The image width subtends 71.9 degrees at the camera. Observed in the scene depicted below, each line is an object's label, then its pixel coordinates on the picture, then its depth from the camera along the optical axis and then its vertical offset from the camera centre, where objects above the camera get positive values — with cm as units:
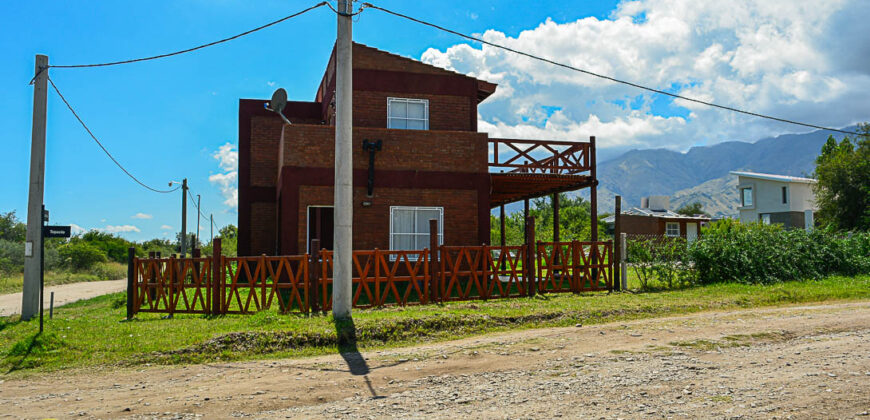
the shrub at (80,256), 3891 -34
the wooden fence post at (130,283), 1233 -68
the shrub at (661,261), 1559 -37
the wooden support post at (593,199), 1709 +138
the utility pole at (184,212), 3282 +209
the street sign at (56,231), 1212 +40
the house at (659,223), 4353 +171
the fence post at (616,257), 1530 -26
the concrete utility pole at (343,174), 1023 +127
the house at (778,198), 4225 +343
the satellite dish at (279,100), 1700 +423
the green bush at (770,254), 1572 -23
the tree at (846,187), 3177 +316
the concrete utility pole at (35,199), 1322 +118
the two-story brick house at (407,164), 1549 +227
